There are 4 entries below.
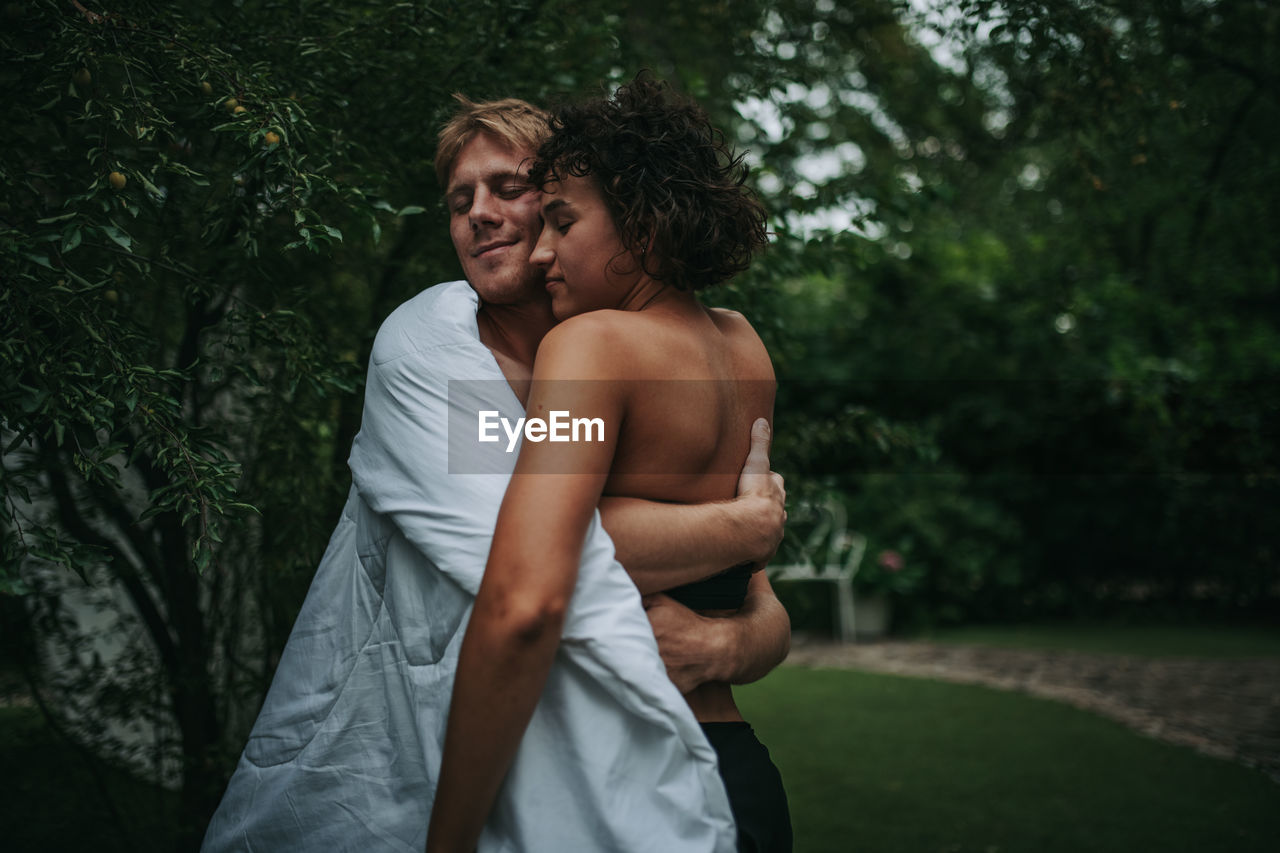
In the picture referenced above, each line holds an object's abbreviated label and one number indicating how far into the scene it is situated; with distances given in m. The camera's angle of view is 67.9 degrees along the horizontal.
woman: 1.30
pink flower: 8.54
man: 1.33
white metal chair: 8.10
